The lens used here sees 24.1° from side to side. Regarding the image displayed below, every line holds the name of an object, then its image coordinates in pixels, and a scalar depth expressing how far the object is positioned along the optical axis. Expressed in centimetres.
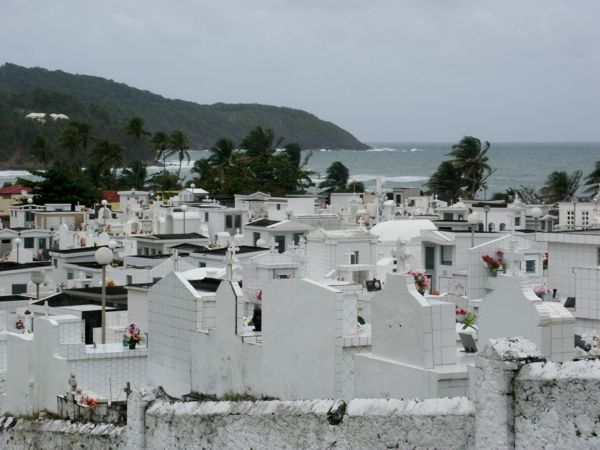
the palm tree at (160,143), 14438
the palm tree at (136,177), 12812
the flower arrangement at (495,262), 2400
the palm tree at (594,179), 10119
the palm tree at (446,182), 11025
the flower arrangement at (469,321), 1675
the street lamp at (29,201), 8252
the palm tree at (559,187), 10169
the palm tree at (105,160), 13300
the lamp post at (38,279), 3398
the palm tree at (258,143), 12731
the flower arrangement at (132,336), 2025
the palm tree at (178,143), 14212
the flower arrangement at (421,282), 2152
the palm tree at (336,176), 12669
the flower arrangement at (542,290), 2009
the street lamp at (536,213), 3882
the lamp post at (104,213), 6297
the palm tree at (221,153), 12566
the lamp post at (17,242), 5352
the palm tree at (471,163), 11106
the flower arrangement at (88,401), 1771
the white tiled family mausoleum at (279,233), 5059
